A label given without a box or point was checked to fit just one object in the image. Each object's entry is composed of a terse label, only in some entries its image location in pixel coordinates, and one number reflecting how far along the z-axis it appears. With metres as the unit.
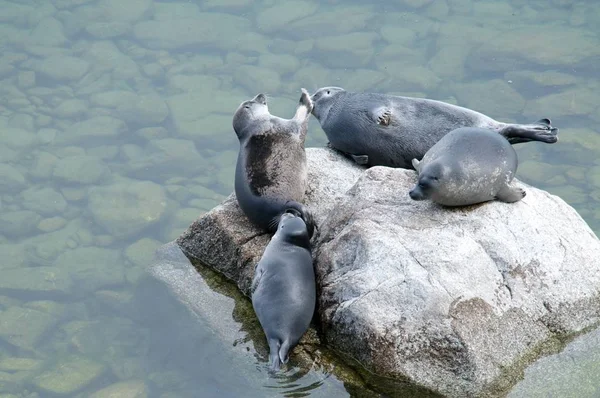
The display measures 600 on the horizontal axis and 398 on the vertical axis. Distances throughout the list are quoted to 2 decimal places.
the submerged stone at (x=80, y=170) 18.97
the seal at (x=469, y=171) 12.02
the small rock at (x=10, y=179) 18.75
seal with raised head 13.27
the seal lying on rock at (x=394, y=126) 14.52
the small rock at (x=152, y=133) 20.09
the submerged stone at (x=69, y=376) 13.48
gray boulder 10.87
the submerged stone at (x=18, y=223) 17.53
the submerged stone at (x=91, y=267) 16.03
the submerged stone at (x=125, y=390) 12.86
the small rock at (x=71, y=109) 20.83
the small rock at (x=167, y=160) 19.14
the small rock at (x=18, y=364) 14.01
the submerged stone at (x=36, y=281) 15.94
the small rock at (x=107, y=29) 23.75
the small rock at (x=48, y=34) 23.56
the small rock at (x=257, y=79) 21.47
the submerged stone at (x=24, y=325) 14.66
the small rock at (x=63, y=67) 22.17
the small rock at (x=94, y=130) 20.08
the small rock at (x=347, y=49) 22.39
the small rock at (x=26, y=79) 21.86
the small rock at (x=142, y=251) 16.59
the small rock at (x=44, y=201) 18.11
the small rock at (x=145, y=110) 20.61
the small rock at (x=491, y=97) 20.70
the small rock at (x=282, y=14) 23.81
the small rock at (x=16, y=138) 20.00
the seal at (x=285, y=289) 11.18
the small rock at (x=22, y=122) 20.47
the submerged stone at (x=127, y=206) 17.67
